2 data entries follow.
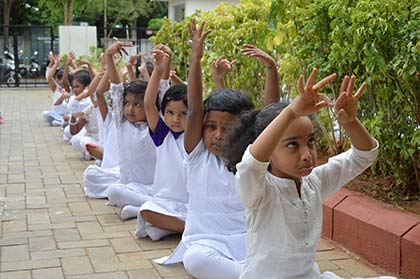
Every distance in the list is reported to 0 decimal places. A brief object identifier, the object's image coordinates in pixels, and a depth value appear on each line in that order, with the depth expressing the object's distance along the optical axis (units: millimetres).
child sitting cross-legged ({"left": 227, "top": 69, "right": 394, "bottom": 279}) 2510
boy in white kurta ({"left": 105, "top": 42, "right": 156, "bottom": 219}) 5344
